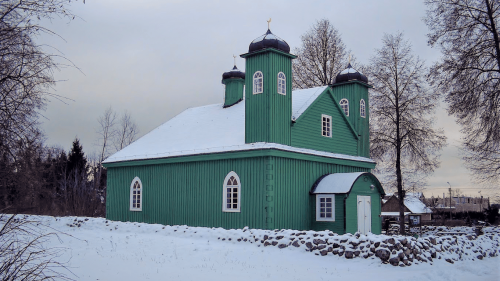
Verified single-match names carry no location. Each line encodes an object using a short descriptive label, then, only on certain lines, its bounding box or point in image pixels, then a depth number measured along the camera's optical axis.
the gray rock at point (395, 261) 14.32
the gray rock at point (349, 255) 14.90
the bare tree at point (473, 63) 20.22
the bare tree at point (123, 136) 48.22
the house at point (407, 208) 62.28
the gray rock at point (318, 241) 15.77
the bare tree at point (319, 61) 37.78
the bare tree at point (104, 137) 47.16
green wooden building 21.23
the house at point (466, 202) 112.00
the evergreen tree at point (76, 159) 49.49
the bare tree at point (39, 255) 6.40
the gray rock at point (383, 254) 14.47
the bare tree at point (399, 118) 30.00
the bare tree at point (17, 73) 6.55
